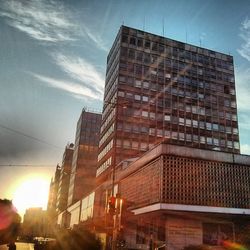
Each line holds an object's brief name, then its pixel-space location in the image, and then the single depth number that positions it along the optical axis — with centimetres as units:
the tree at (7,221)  5125
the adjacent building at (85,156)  9870
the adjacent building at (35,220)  17375
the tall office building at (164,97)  5853
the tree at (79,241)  1998
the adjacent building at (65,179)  12161
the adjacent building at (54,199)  15415
